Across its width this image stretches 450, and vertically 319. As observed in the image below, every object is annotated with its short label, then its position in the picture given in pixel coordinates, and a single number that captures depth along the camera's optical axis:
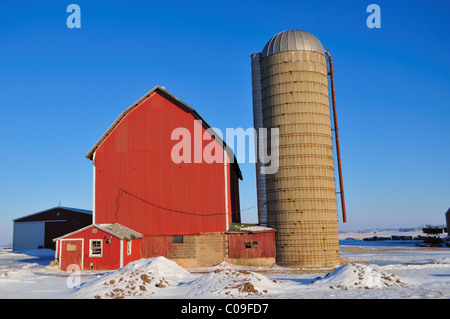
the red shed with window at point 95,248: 27.86
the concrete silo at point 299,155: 29.72
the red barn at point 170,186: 30.03
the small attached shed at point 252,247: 29.80
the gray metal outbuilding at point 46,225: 44.31
